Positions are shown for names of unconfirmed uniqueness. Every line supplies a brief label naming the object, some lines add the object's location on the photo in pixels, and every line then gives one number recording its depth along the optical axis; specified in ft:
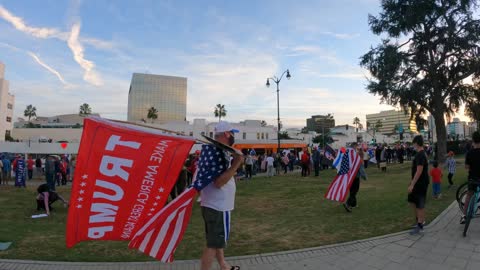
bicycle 20.18
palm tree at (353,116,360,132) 529.04
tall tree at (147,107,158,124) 353.94
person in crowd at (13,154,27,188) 56.75
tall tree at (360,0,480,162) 76.64
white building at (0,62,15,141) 251.19
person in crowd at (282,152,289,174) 87.96
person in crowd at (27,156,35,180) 75.24
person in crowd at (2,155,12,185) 65.26
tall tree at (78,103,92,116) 417.96
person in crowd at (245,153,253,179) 72.80
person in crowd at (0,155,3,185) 61.24
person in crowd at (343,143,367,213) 30.07
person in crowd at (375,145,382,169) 91.41
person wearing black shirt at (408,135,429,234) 20.94
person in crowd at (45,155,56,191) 41.91
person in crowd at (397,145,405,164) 97.77
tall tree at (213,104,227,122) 368.07
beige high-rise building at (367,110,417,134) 545.44
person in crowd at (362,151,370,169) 84.82
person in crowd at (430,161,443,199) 33.94
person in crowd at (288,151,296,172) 91.58
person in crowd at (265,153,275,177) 76.98
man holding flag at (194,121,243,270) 12.20
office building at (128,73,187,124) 446.19
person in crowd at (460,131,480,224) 21.24
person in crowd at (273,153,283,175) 85.07
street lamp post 103.20
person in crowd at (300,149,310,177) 73.05
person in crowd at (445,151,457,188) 42.65
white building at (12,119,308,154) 251.68
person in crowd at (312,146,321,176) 71.36
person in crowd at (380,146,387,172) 89.65
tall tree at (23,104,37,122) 440.62
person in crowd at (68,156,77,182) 68.48
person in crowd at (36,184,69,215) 31.55
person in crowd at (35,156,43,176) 84.78
